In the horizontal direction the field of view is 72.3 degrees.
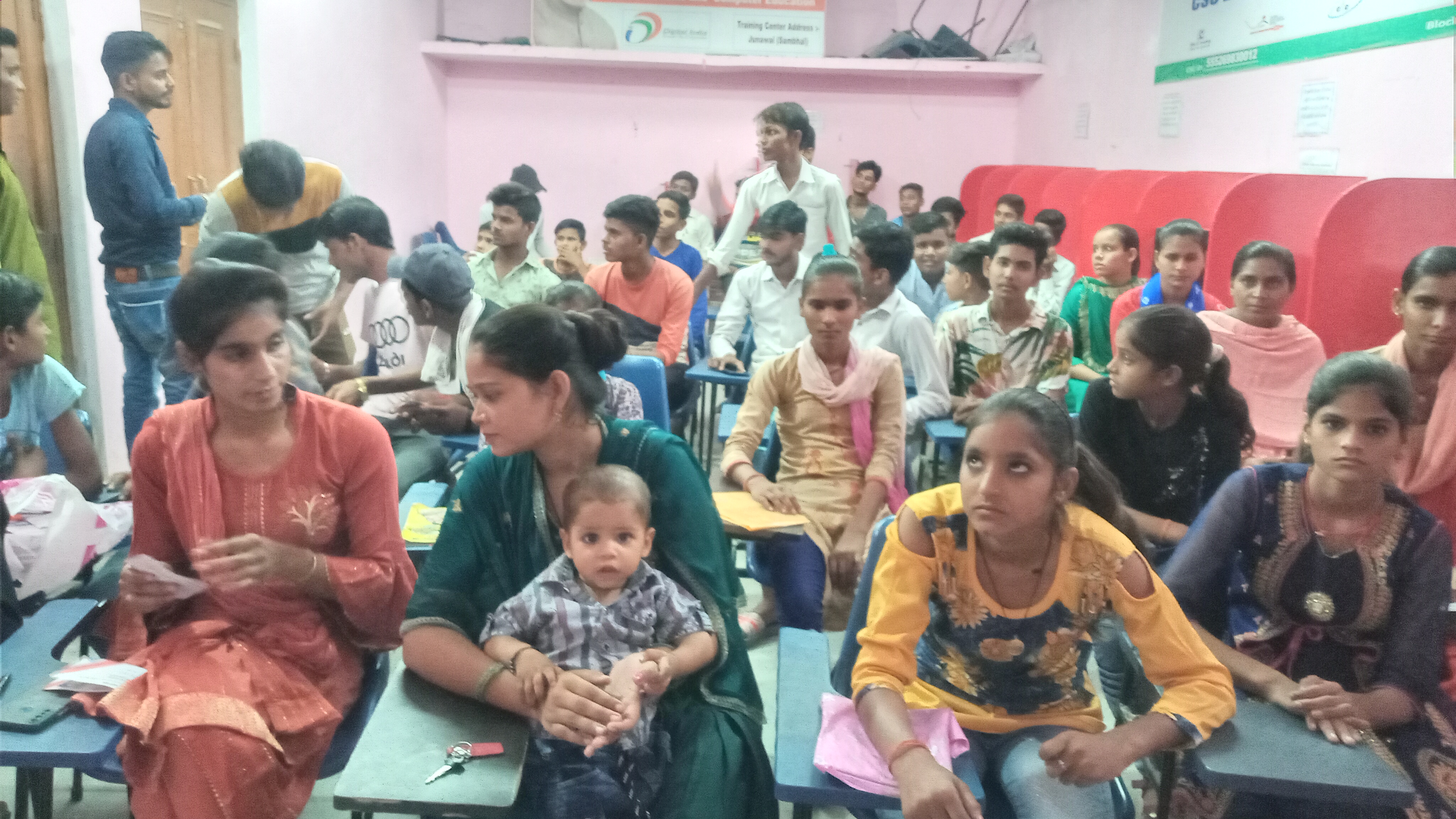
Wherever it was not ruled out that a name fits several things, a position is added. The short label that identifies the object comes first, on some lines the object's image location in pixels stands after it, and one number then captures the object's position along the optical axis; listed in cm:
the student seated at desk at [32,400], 220
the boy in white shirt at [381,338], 309
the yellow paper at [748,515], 223
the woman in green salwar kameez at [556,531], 152
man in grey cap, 303
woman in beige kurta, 263
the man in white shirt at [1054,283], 495
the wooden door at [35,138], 360
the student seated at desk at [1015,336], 338
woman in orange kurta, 161
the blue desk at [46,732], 136
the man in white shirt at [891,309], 334
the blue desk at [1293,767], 134
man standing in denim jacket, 348
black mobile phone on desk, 139
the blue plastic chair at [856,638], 157
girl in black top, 236
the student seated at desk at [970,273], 411
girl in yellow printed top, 144
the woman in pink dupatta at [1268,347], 315
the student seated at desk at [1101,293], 409
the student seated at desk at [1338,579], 162
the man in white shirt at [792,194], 467
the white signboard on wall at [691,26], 838
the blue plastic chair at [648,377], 264
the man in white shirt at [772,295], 404
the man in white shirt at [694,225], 820
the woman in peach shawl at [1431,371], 247
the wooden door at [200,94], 457
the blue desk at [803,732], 132
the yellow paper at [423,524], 202
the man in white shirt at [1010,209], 596
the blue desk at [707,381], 371
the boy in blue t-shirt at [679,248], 502
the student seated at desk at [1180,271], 363
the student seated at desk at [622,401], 246
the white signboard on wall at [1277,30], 373
